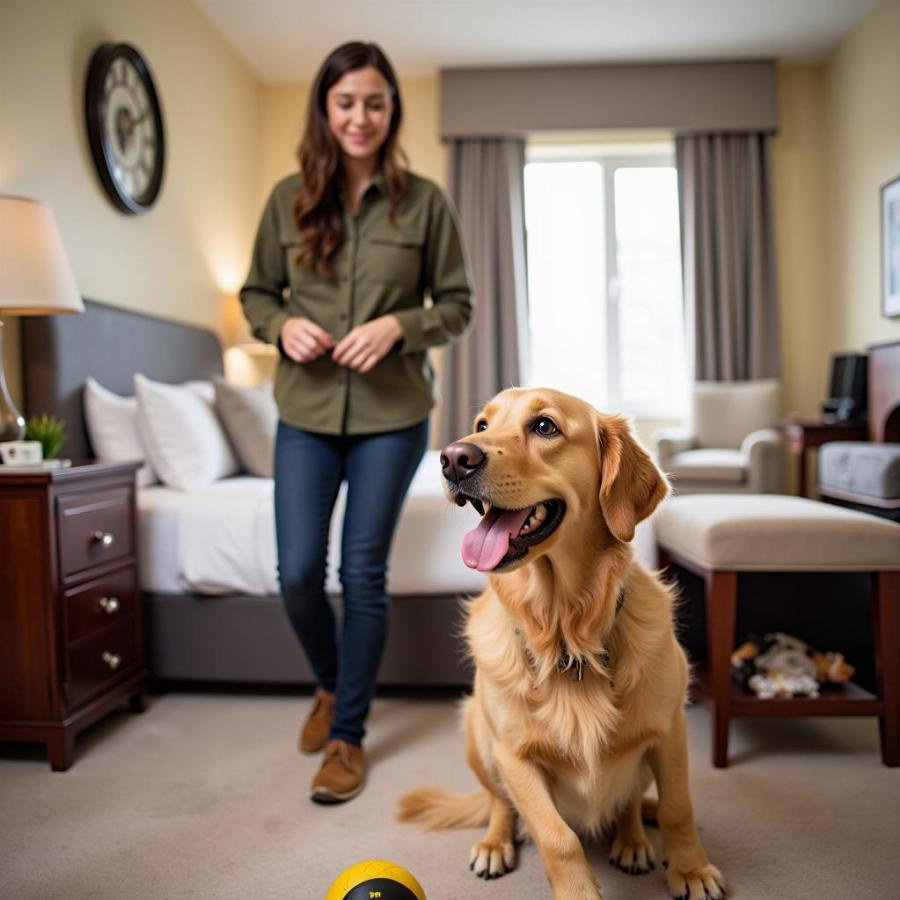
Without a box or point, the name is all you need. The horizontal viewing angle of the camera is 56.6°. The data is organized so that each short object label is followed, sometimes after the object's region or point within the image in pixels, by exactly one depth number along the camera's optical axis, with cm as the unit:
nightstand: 197
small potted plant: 219
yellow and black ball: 118
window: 609
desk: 450
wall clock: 322
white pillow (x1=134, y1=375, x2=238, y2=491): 272
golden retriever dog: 127
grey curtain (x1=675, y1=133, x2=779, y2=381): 572
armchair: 473
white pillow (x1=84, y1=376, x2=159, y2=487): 279
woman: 194
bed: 241
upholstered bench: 195
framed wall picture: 466
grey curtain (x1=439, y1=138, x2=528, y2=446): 577
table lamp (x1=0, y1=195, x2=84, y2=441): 209
